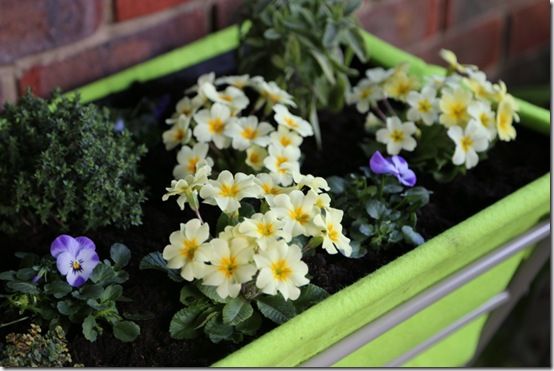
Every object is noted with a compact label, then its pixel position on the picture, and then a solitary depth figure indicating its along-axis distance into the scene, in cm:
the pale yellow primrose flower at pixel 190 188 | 81
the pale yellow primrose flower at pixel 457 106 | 95
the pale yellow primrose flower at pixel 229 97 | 92
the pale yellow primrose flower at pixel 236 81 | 96
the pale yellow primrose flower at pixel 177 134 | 92
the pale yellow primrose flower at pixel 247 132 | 90
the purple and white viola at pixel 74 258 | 79
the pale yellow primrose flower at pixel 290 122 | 91
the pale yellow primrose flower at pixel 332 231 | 80
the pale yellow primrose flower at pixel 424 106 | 96
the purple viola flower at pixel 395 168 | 88
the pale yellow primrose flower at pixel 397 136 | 94
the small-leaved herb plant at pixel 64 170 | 84
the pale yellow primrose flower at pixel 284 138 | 90
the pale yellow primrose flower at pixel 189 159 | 89
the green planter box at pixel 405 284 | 78
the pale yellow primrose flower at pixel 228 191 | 80
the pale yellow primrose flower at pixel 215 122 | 91
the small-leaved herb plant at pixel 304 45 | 98
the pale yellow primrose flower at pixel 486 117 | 95
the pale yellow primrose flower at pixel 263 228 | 78
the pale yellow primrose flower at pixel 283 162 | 86
